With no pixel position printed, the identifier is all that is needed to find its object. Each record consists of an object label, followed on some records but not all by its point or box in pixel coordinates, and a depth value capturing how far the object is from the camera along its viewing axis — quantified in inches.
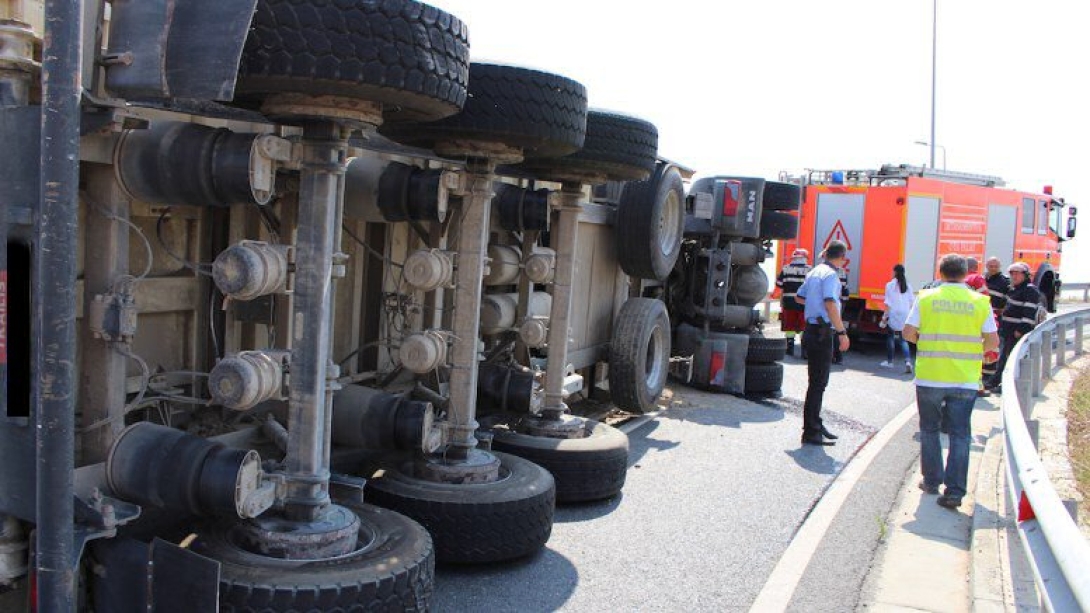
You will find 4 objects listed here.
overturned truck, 107.3
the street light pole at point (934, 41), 1092.5
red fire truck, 679.7
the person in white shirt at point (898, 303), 556.1
